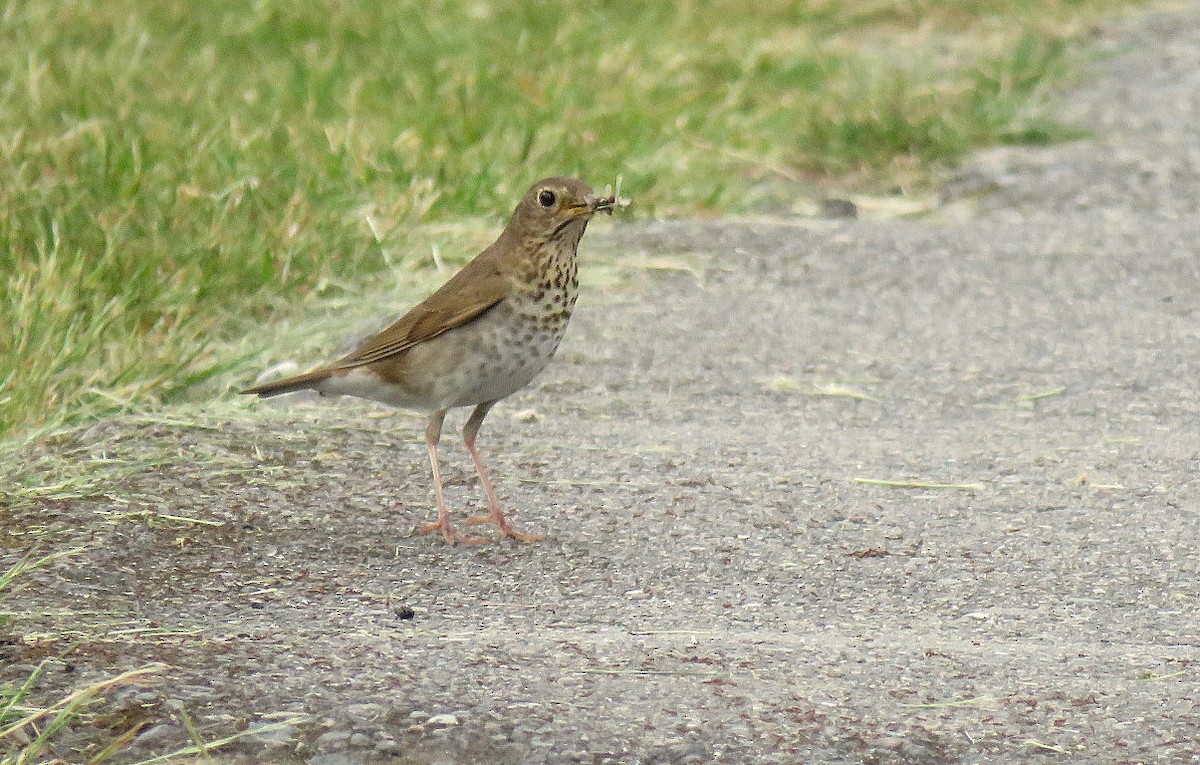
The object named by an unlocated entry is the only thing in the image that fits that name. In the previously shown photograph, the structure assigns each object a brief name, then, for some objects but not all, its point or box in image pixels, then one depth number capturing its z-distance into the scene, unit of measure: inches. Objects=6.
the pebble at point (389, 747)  265.6
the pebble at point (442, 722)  273.0
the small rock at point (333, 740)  266.5
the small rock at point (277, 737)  266.9
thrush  373.1
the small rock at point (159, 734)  266.2
